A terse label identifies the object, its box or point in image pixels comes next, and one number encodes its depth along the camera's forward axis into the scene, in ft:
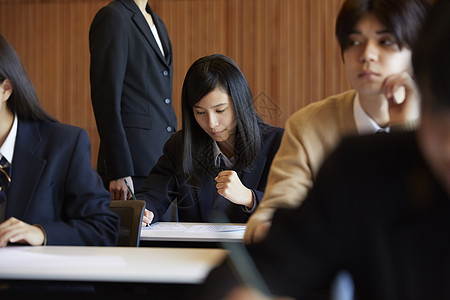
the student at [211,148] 8.59
